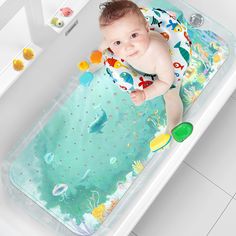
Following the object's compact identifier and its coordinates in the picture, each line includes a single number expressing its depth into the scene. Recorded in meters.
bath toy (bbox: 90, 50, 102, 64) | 1.56
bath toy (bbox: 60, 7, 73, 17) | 1.41
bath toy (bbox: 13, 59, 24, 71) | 1.32
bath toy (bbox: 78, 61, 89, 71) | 1.56
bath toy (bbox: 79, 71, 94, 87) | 1.57
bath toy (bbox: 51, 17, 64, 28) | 1.40
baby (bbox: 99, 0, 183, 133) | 1.13
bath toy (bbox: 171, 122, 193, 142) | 1.34
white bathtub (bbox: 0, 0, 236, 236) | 1.34
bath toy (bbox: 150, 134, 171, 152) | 1.41
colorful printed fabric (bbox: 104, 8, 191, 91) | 1.38
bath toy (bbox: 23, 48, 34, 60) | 1.34
